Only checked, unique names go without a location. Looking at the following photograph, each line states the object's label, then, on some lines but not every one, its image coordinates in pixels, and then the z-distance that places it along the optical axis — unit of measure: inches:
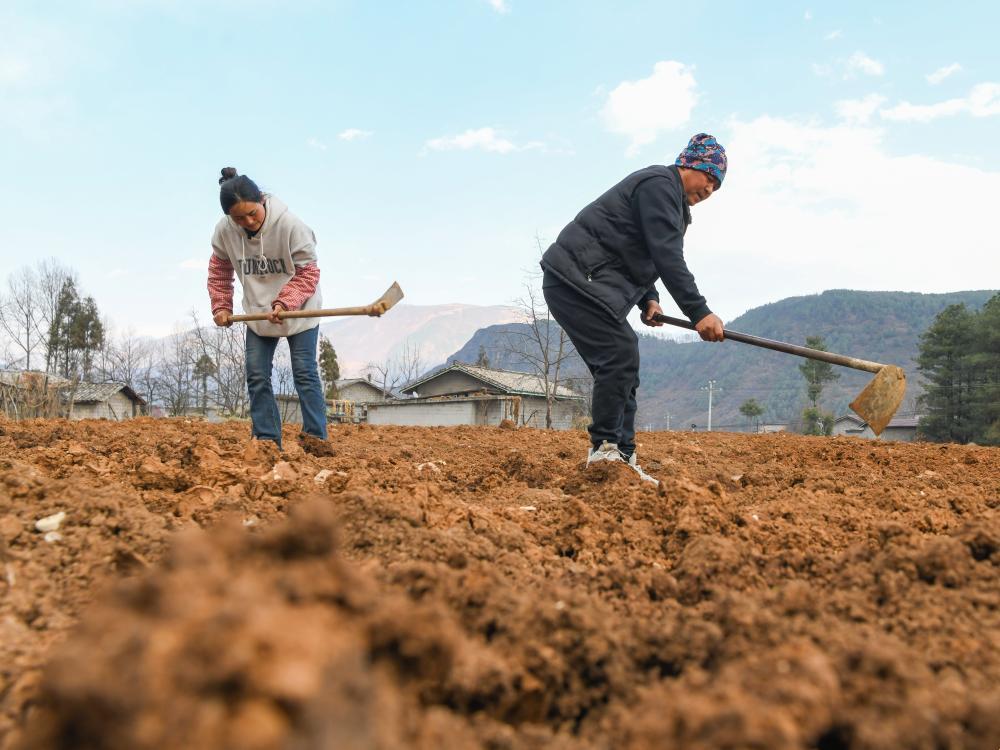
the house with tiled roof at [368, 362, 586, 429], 1258.6
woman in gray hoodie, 172.6
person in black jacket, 145.6
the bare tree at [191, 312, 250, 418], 1638.8
